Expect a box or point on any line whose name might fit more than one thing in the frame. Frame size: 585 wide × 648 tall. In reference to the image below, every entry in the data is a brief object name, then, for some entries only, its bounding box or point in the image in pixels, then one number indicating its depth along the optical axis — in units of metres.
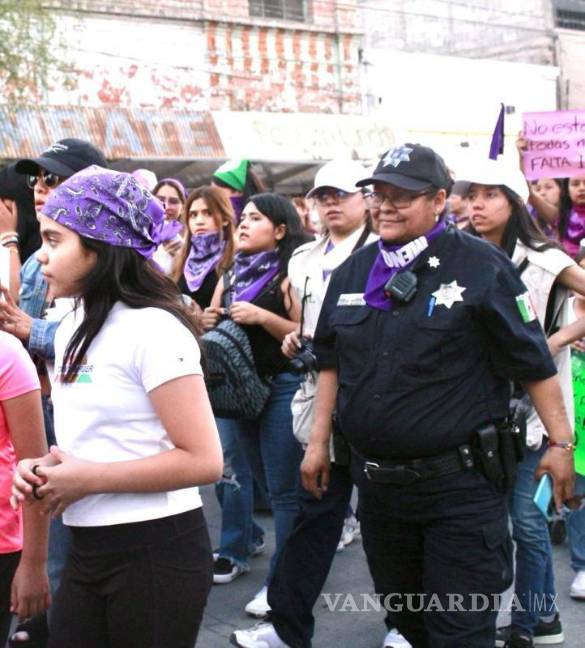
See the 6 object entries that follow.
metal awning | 18.80
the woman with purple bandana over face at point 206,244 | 6.14
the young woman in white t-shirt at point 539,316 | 4.64
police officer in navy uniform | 3.58
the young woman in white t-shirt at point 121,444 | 2.69
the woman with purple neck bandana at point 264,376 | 5.24
